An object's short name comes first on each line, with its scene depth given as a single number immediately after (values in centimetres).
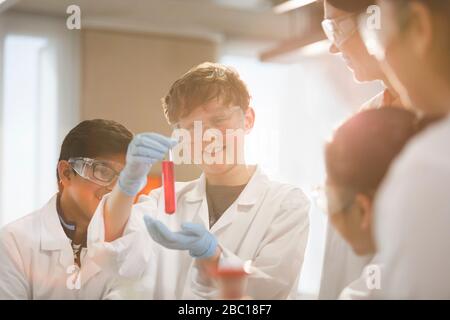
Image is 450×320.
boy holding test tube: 165
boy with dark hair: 171
